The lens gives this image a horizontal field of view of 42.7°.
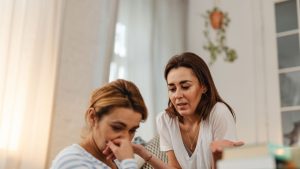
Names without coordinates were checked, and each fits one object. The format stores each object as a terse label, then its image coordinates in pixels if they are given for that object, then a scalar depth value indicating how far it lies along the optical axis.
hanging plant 3.29
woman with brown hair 1.47
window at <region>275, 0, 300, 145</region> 2.87
